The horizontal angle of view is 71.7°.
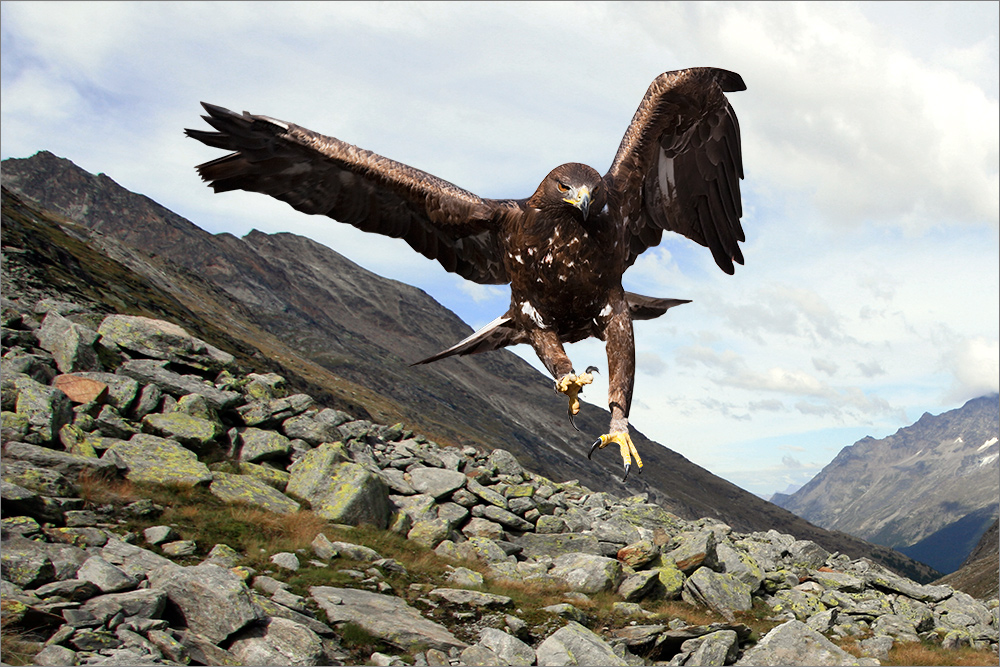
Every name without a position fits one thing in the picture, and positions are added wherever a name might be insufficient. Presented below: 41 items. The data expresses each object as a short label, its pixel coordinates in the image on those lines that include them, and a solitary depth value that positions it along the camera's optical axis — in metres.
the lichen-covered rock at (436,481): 25.28
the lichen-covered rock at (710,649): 15.85
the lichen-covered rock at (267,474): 21.58
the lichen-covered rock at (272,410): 24.73
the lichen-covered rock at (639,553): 23.02
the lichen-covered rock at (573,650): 14.27
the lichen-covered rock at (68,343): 22.73
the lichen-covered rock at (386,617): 14.12
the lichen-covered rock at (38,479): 16.19
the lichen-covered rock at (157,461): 18.94
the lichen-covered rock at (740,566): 24.45
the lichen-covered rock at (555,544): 23.69
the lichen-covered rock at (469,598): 17.09
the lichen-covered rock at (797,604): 23.64
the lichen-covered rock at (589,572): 20.52
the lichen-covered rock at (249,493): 19.41
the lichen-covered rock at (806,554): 33.53
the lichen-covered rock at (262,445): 22.61
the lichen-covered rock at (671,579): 21.84
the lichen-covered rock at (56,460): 17.12
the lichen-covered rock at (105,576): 12.84
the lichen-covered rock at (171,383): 24.02
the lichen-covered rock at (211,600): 12.70
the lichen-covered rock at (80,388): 21.05
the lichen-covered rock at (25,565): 12.56
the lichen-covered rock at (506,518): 24.70
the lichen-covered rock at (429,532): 21.25
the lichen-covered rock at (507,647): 14.10
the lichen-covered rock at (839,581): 28.72
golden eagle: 3.67
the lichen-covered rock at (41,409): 18.39
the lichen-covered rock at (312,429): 24.83
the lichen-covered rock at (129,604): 11.87
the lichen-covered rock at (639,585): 20.72
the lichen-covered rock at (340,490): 20.77
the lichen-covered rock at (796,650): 15.19
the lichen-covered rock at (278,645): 12.48
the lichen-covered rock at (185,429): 21.36
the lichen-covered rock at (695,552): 23.44
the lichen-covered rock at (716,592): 21.89
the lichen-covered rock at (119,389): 21.86
